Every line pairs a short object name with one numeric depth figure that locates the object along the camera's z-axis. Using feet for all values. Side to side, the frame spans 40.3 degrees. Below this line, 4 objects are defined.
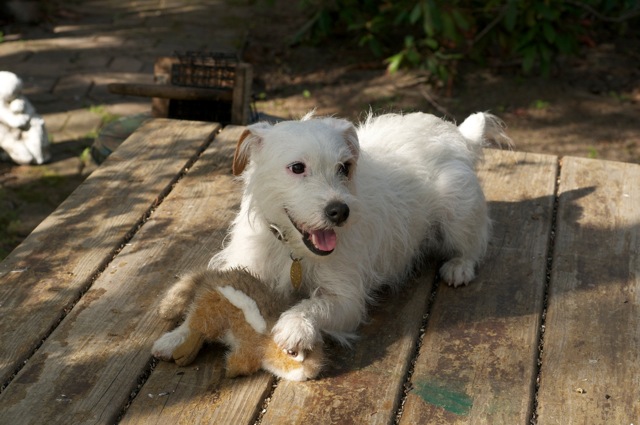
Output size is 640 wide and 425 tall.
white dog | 10.73
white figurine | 22.57
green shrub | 23.54
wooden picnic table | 10.00
